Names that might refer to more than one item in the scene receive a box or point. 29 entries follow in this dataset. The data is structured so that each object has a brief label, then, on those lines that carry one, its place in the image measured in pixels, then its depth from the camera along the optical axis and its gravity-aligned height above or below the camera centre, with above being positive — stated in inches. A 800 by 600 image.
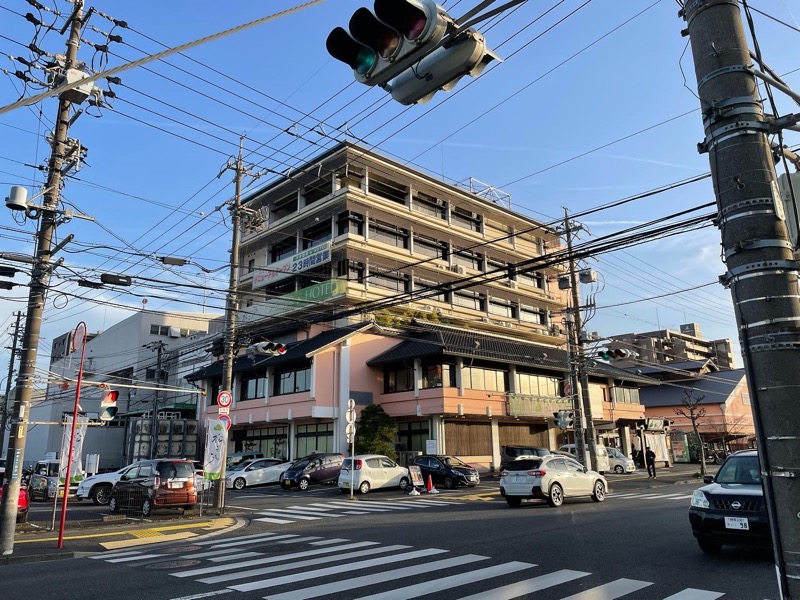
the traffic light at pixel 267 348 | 870.4 +150.3
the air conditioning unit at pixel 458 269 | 1793.8 +533.0
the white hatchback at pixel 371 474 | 997.8 -52.6
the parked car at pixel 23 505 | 597.0 -54.6
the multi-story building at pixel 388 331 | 1401.3 +310.7
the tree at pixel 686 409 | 2190.8 +105.1
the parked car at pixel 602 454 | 1355.8 -37.0
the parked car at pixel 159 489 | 697.6 -48.2
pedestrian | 1293.1 -57.2
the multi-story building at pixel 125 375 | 2022.6 +299.7
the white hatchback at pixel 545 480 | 708.7 -50.3
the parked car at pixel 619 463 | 1472.7 -62.8
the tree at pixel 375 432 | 1311.5 +26.7
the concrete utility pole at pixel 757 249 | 139.7 +48.3
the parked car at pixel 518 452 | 1227.0 -25.0
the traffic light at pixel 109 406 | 561.3 +43.1
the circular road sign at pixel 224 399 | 693.9 +58.0
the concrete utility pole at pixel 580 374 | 1016.9 +116.1
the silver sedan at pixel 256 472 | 1216.8 -54.2
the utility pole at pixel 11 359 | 1620.9 +270.7
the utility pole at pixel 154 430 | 1528.1 +51.1
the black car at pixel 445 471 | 1102.4 -54.9
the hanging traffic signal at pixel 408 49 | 175.8 +124.3
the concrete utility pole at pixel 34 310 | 462.6 +124.4
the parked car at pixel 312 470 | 1128.2 -49.1
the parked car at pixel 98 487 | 933.8 -58.8
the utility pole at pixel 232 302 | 769.3 +198.5
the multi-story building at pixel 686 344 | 3688.5 +623.6
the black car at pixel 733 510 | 336.8 -44.8
